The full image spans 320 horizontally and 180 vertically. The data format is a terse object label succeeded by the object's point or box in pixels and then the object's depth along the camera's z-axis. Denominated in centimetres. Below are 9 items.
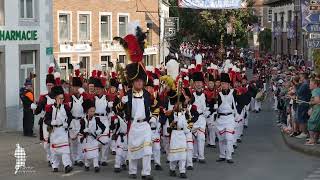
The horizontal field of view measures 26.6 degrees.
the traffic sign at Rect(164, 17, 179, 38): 3991
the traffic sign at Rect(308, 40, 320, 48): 2008
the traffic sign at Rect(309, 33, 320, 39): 2008
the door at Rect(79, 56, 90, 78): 3516
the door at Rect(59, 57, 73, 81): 3322
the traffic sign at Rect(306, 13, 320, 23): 1950
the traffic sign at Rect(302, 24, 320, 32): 1981
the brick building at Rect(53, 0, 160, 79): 3362
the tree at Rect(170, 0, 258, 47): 6069
